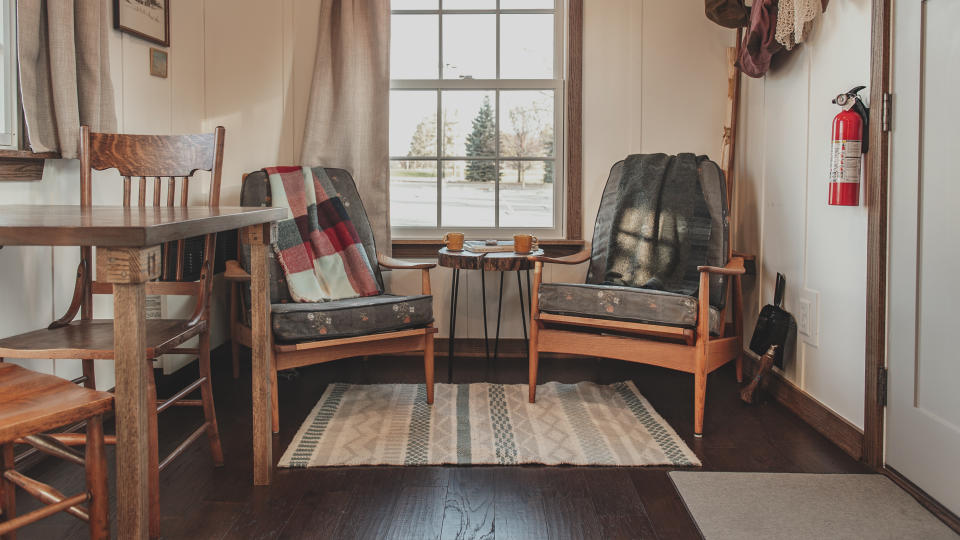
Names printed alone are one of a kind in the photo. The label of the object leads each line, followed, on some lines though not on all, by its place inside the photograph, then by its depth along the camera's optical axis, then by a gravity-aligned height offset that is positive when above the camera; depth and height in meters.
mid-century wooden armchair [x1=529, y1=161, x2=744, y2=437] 2.66 -0.35
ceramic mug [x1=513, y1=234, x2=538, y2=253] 3.17 -0.06
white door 1.92 -0.06
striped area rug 2.38 -0.73
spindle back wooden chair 1.82 -0.20
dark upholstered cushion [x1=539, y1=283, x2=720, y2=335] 2.66 -0.29
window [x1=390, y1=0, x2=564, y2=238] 3.73 +0.57
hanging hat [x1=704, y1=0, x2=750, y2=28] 3.19 +0.96
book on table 3.28 -0.09
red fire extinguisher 2.33 +0.27
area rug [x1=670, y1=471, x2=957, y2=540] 1.86 -0.76
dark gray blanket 3.16 +0.01
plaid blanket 3.06 -0.07
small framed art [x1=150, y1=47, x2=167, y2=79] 3.09 +0.71
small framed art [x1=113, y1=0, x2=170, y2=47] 2.82 +0.85
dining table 1.25 -0.08
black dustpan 2.92 -0.40
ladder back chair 1.17 -0.32
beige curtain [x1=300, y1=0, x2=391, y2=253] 3.55 +0.63
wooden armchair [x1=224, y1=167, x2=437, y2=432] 2.62 -0.36
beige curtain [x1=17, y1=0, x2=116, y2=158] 2.27 +0.51
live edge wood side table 3.01 -0.14
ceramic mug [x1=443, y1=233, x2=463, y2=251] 3.22 -0.06
